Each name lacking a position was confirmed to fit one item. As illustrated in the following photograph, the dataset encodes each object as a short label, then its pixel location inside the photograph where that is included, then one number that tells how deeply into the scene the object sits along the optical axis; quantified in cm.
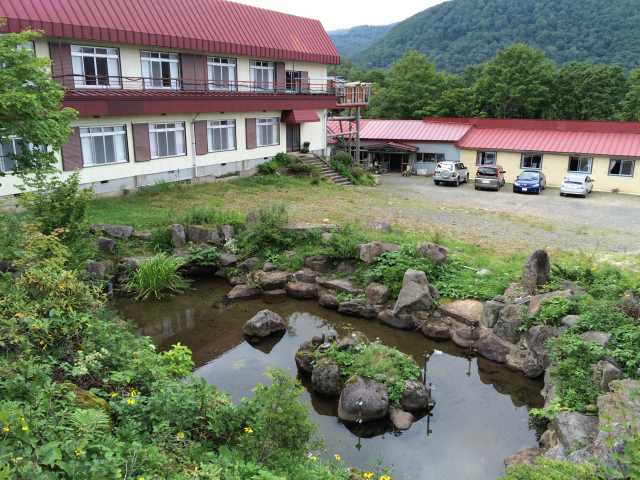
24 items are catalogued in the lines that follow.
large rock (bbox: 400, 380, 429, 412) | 932
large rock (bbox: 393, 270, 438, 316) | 1273
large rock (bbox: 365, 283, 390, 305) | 1351
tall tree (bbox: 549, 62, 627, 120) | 4712
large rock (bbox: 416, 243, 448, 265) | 1421
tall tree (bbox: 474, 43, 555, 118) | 4634
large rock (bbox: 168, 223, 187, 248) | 1648
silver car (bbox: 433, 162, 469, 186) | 3144
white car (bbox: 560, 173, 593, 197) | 2830
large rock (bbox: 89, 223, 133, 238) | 1614
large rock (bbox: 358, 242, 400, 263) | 1465
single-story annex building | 3103
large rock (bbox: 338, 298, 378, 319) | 1340
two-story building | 1944
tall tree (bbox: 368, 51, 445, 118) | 5097
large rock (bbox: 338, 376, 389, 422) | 895
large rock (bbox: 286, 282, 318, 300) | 1469
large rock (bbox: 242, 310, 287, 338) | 1230
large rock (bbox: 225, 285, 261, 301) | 1477
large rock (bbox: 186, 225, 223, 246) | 1683
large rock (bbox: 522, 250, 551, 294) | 1223
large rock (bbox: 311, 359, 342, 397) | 975
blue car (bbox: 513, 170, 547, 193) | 2902
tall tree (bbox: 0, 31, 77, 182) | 1049
